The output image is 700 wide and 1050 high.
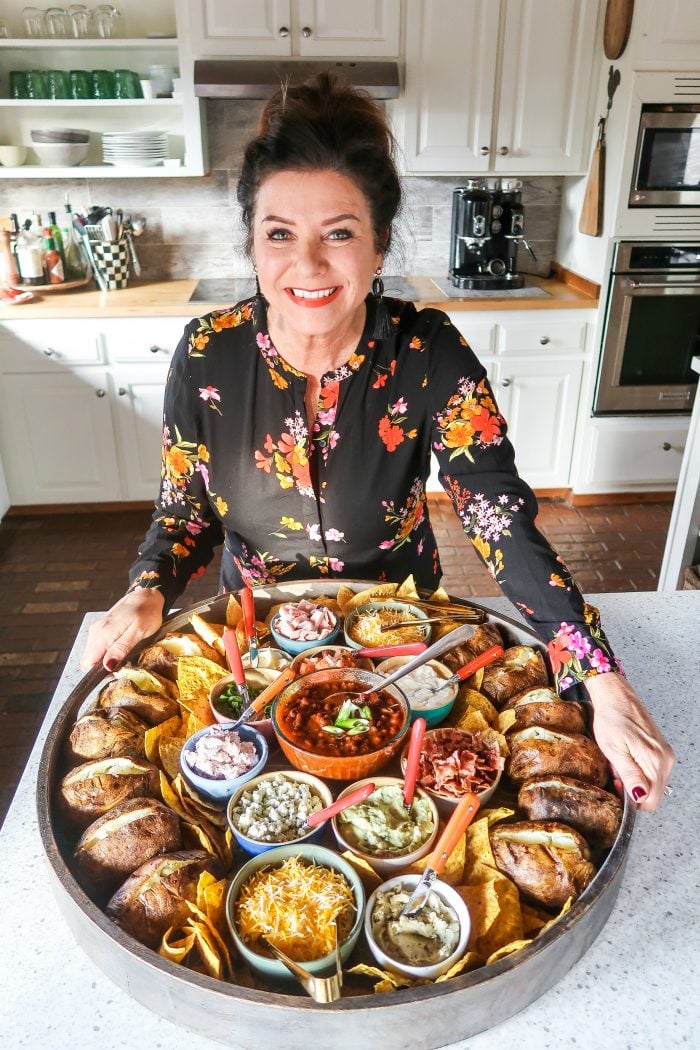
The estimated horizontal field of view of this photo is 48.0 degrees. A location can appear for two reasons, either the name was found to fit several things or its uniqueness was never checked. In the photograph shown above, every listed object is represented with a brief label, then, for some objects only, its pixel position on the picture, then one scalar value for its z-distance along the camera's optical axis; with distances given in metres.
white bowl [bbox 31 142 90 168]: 3.43
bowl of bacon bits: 0.96
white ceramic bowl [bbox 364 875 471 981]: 0.76
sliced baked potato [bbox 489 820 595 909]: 0.85
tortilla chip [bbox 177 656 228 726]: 1.11
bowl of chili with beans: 1.00
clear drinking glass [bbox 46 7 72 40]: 3.29
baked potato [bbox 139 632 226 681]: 1.19
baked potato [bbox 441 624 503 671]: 1.20
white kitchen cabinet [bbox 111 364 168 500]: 3.50
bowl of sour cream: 1.10
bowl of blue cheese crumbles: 0.90
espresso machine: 3.60
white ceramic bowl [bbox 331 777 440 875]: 0.87
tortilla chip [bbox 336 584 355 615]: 1.35
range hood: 3.12
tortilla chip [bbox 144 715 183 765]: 1.03
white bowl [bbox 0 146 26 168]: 3.48
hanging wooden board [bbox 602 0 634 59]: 3.16
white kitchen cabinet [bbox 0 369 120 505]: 3.49
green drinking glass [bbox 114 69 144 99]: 3.39
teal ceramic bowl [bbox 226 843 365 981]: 0.77
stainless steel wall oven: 3.45
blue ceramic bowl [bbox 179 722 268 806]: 0.98
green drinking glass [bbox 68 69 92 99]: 3.36
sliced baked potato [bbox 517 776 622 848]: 0.91
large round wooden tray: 0.71
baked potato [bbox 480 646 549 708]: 1.15
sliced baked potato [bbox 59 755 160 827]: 0.94
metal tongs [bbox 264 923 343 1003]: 0.71
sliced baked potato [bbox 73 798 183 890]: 0.87
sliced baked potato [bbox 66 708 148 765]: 1.01
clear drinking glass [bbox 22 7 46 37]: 3.29
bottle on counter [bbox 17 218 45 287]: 3.53
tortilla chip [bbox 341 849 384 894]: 0.87
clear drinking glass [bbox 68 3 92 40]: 3.29
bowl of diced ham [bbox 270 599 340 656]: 1.23
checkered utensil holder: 3.59
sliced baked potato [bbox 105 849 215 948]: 0.81
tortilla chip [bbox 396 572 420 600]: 1.35
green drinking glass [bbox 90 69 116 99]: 3.38
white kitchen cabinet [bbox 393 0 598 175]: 3.28
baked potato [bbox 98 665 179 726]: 1.10
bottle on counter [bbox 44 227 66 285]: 3.58
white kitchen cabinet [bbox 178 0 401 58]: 3.17
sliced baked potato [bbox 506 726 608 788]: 0.98
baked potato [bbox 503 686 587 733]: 1.05
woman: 1.22
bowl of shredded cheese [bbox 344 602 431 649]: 1.24
